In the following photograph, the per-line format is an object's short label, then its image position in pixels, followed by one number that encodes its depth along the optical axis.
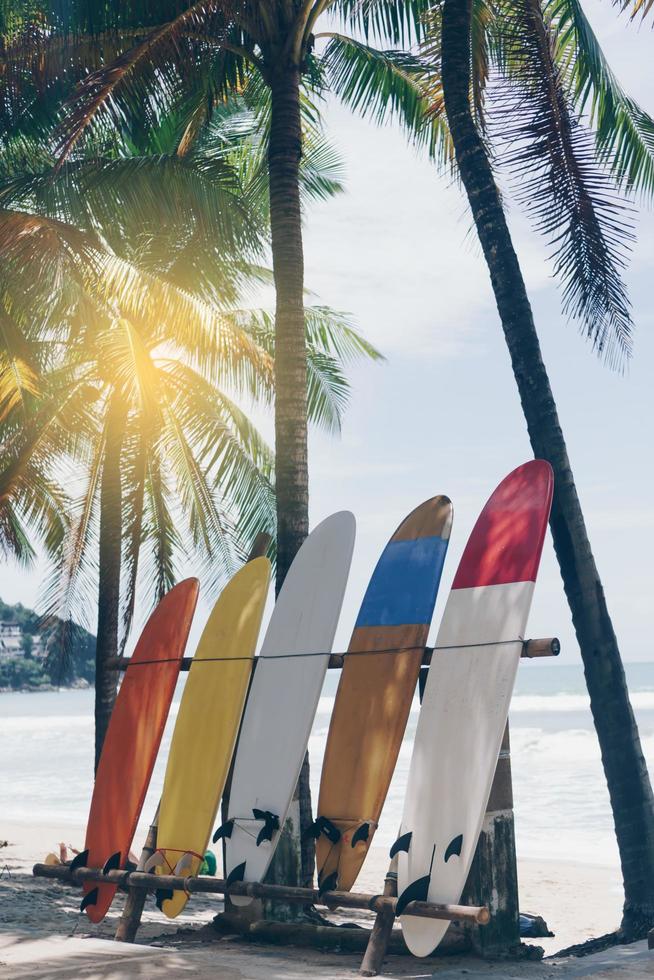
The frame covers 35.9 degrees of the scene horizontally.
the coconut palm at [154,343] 9.48
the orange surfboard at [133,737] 5.99
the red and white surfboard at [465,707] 4.75
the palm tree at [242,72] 7.62
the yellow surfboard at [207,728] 5.75
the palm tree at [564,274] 6.45
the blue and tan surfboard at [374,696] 5.22
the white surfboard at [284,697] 5.46
